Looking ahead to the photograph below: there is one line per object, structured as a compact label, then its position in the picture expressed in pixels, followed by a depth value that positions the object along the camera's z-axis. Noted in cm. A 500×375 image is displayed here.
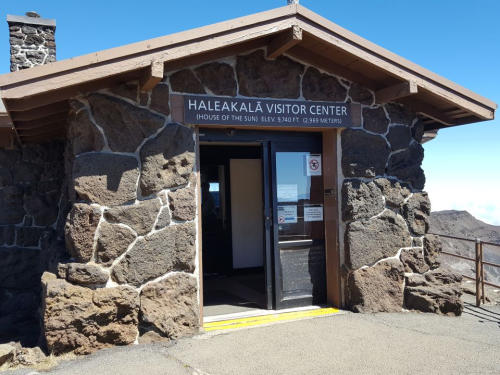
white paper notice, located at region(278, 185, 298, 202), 611
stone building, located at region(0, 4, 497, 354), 479
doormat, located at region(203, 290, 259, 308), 663
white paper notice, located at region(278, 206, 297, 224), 609
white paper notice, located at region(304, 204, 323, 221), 627
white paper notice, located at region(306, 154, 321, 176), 627
